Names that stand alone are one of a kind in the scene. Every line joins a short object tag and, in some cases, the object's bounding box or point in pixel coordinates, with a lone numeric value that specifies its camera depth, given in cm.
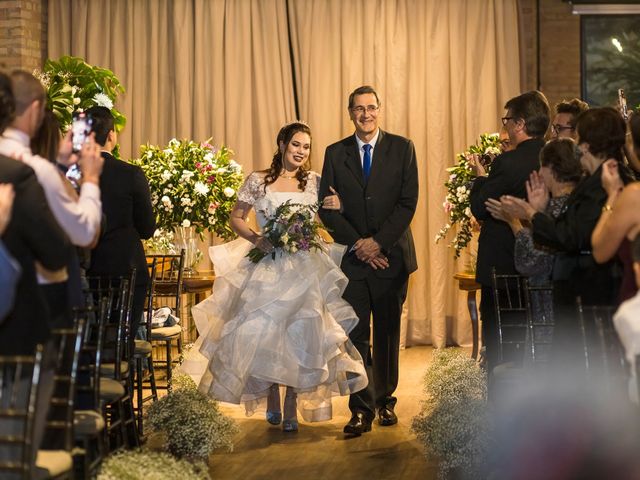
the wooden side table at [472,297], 823
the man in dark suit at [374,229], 664
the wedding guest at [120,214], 584
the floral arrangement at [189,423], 562
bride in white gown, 630
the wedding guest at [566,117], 649
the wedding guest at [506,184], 570
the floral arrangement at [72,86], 771
